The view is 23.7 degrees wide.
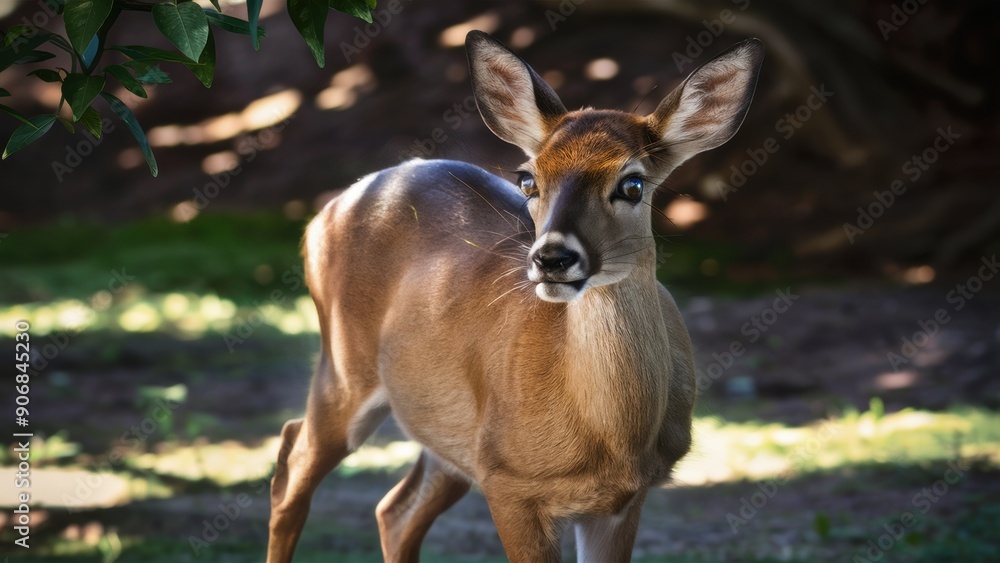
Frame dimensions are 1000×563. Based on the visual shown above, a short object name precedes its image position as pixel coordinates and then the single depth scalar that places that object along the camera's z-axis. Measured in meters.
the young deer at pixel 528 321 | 8.12
